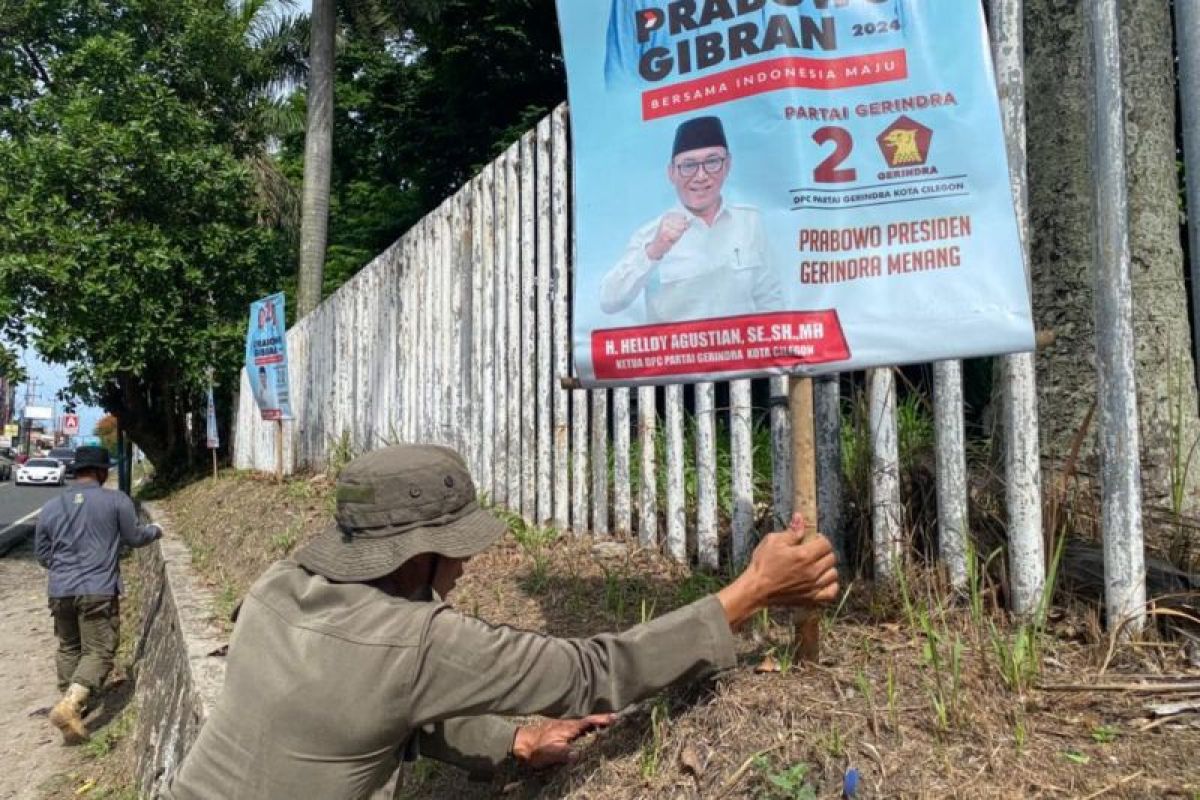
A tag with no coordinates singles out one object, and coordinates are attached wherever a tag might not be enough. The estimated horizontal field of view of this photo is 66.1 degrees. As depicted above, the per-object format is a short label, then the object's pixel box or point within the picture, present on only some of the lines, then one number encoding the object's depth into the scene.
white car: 35.06
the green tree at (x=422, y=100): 13.64
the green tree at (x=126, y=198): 12.68
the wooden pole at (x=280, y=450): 9.41
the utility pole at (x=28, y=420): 66.44
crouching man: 1.96
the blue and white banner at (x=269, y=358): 9.17
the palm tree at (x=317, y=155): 14.95
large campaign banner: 2.19
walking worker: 6.65
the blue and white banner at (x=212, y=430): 13.38
